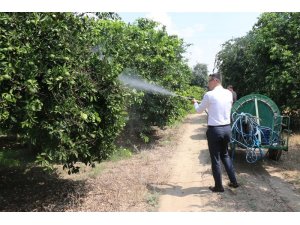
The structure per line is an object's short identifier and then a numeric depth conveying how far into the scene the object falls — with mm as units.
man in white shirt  4790
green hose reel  6284
